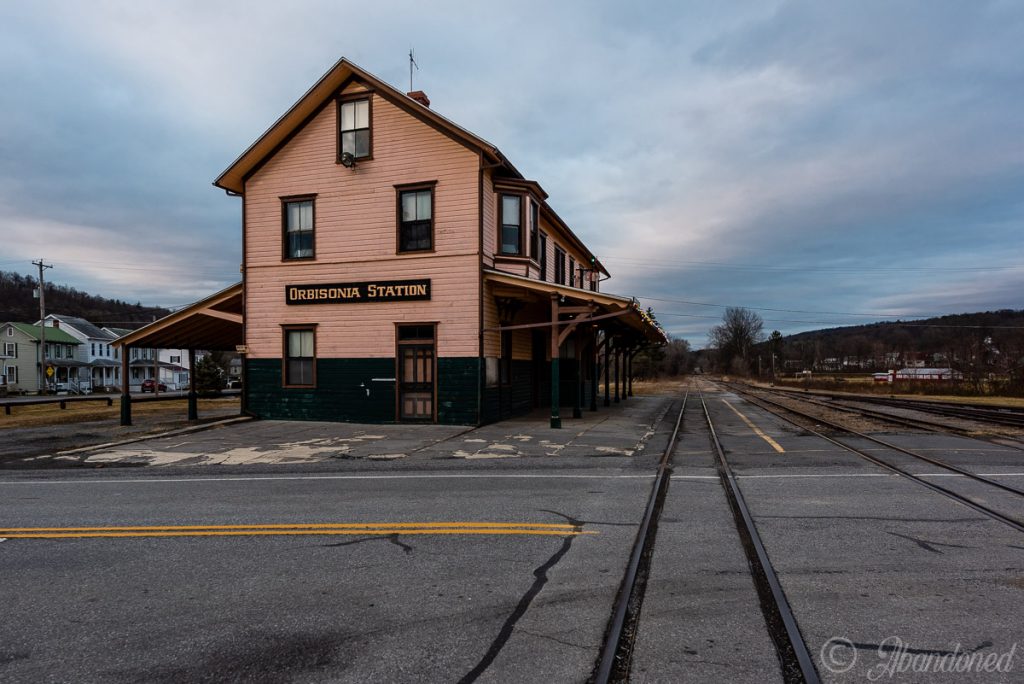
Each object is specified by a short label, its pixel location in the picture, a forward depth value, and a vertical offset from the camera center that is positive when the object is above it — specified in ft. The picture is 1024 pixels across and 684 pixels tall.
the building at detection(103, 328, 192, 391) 275.24 -1.23
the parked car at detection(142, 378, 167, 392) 220.23 -7.08
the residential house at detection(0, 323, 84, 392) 225.15 +3.41
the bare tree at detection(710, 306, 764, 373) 403.34 +14.99
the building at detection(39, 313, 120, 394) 249.34 +5.95
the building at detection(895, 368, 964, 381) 142.61 -6.37
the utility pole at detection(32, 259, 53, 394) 152.09 +14.01
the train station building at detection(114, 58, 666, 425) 54.08 +8.97
